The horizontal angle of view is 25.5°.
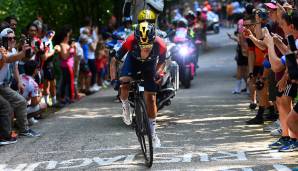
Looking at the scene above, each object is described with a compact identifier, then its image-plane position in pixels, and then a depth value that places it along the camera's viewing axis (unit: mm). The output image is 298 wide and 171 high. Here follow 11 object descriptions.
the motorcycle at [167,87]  11778
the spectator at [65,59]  14664
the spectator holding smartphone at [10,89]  10352
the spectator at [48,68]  13812
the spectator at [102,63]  18500
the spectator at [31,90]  12039
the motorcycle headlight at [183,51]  17844
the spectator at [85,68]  17008
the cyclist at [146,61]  8969
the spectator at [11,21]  11945
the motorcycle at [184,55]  17625
